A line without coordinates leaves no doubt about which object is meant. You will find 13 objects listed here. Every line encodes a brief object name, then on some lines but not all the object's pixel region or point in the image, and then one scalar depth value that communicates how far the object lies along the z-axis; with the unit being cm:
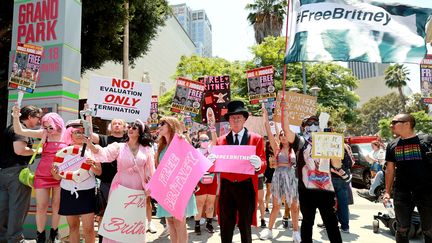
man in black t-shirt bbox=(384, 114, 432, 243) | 419
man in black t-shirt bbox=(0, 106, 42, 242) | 477
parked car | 1506
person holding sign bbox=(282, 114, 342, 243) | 429
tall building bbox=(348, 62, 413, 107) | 9805
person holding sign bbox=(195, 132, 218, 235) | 656
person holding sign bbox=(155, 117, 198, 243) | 430
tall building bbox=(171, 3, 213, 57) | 13562
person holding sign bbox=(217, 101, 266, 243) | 419
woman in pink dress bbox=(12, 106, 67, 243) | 480
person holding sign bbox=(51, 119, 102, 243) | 407
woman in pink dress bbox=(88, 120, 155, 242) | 404
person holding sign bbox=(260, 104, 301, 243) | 596
